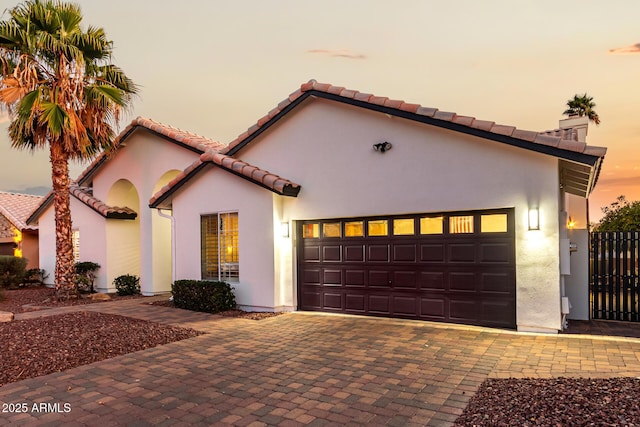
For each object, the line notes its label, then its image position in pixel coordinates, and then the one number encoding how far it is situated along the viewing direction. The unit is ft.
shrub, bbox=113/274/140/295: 49.44
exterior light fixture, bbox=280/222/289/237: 35.63
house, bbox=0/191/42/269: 69.05
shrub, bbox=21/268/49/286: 60.13
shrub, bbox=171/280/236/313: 35.27
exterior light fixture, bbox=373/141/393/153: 31.14
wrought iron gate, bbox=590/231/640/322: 29.55
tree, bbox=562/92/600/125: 102.63
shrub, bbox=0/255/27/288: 56.54
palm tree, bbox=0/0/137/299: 38.86
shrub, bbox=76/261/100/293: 50.59
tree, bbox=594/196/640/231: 74.49
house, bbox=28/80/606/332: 26.02
